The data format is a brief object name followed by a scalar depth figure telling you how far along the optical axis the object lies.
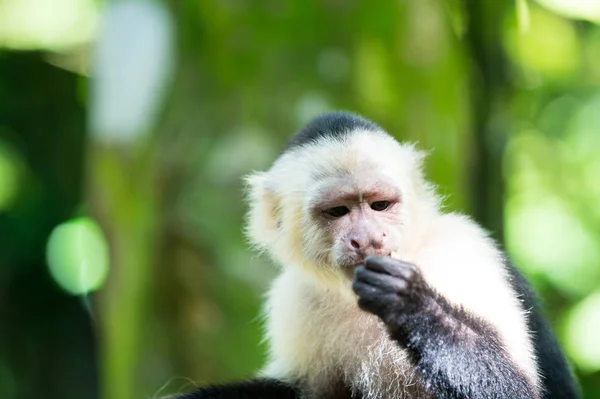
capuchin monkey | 5.07
